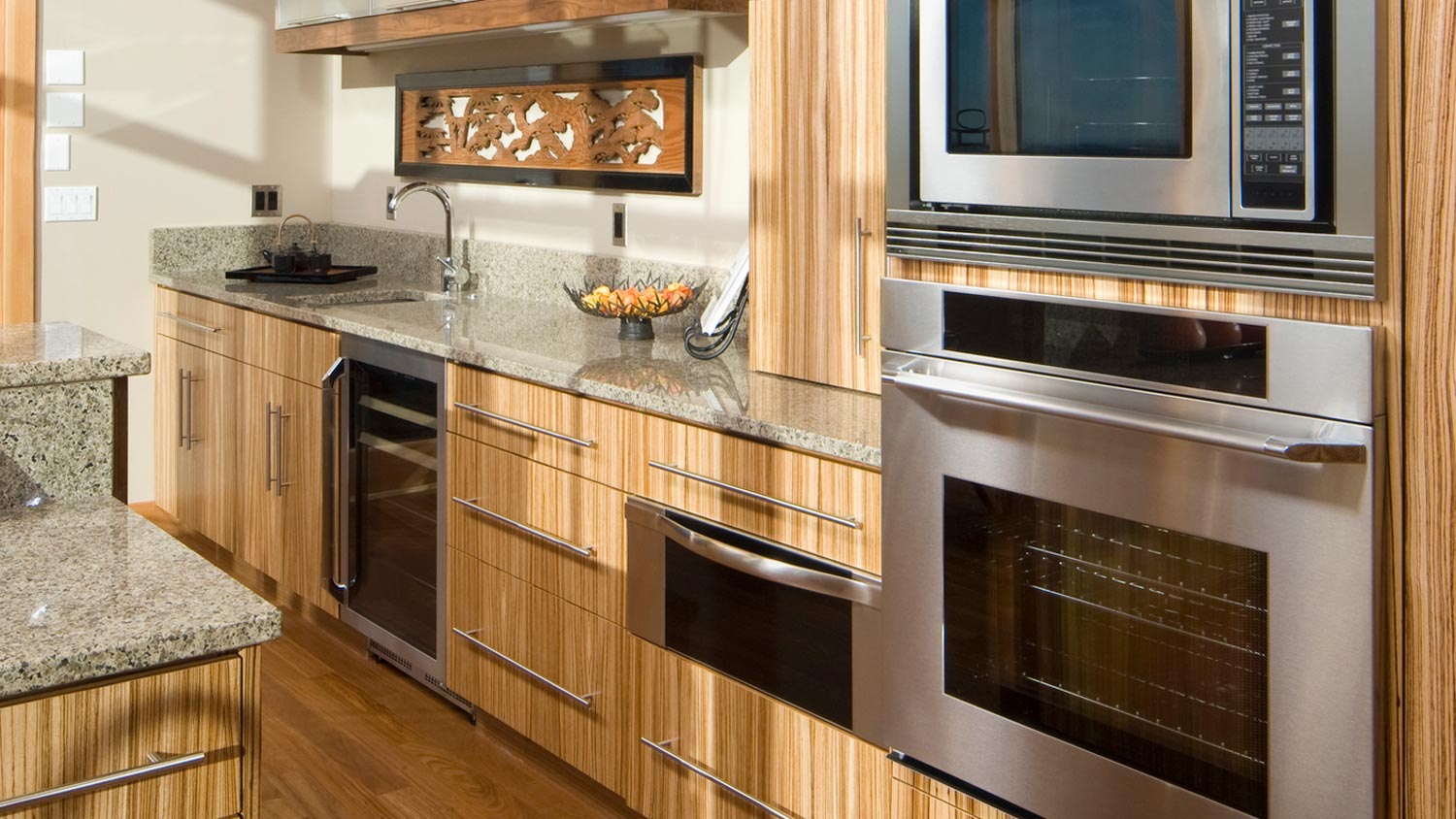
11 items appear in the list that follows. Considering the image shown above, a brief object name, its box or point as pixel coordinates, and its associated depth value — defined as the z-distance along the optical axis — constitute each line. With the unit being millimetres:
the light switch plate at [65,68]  4367
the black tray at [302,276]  4203
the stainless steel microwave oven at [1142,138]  1426
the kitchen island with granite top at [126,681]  1146
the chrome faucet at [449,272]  3961
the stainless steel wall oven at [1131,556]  1448
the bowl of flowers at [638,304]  2947
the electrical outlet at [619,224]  3500
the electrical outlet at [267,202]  4789
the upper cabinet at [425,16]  2895
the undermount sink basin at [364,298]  3766
